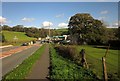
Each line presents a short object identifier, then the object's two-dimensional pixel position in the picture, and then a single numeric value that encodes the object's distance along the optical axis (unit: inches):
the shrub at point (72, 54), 284.4
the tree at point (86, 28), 1115.1
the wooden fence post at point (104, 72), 142.7
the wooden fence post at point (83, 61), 222.4
